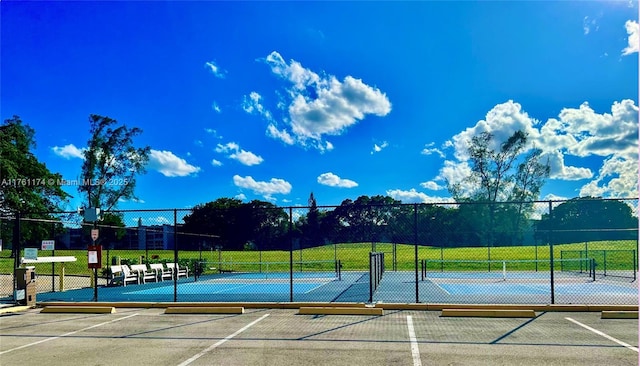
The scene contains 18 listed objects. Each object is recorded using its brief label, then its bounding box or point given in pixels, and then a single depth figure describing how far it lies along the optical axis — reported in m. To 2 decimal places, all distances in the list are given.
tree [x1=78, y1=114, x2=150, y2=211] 39.50
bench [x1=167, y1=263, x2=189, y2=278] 22.41
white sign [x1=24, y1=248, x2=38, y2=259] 12.52
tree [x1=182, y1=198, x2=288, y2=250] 23.50
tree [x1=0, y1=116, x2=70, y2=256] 28.58
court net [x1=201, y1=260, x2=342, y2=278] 25.54
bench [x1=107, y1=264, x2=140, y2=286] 18.51
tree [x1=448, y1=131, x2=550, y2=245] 43.75
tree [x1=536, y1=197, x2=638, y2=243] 23.97
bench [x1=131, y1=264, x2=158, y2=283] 19.36
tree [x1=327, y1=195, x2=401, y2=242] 22.48
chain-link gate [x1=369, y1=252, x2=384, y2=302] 11.48
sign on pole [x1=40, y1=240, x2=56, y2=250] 13.84
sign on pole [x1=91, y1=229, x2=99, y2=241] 12.05
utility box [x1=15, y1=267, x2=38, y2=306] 12.14
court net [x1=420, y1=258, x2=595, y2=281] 21.69
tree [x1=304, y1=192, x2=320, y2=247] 21.97
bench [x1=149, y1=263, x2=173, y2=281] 20.35
